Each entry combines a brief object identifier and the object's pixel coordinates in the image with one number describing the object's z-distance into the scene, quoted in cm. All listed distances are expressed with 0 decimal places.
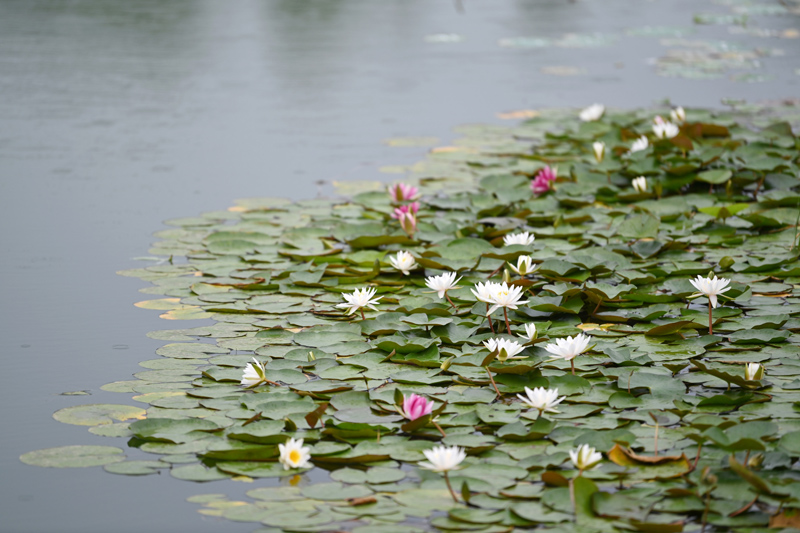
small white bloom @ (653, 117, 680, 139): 736
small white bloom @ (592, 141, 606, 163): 726
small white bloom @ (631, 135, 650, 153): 722
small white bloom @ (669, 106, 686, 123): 806
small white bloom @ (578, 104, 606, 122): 884
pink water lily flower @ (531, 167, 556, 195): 665
